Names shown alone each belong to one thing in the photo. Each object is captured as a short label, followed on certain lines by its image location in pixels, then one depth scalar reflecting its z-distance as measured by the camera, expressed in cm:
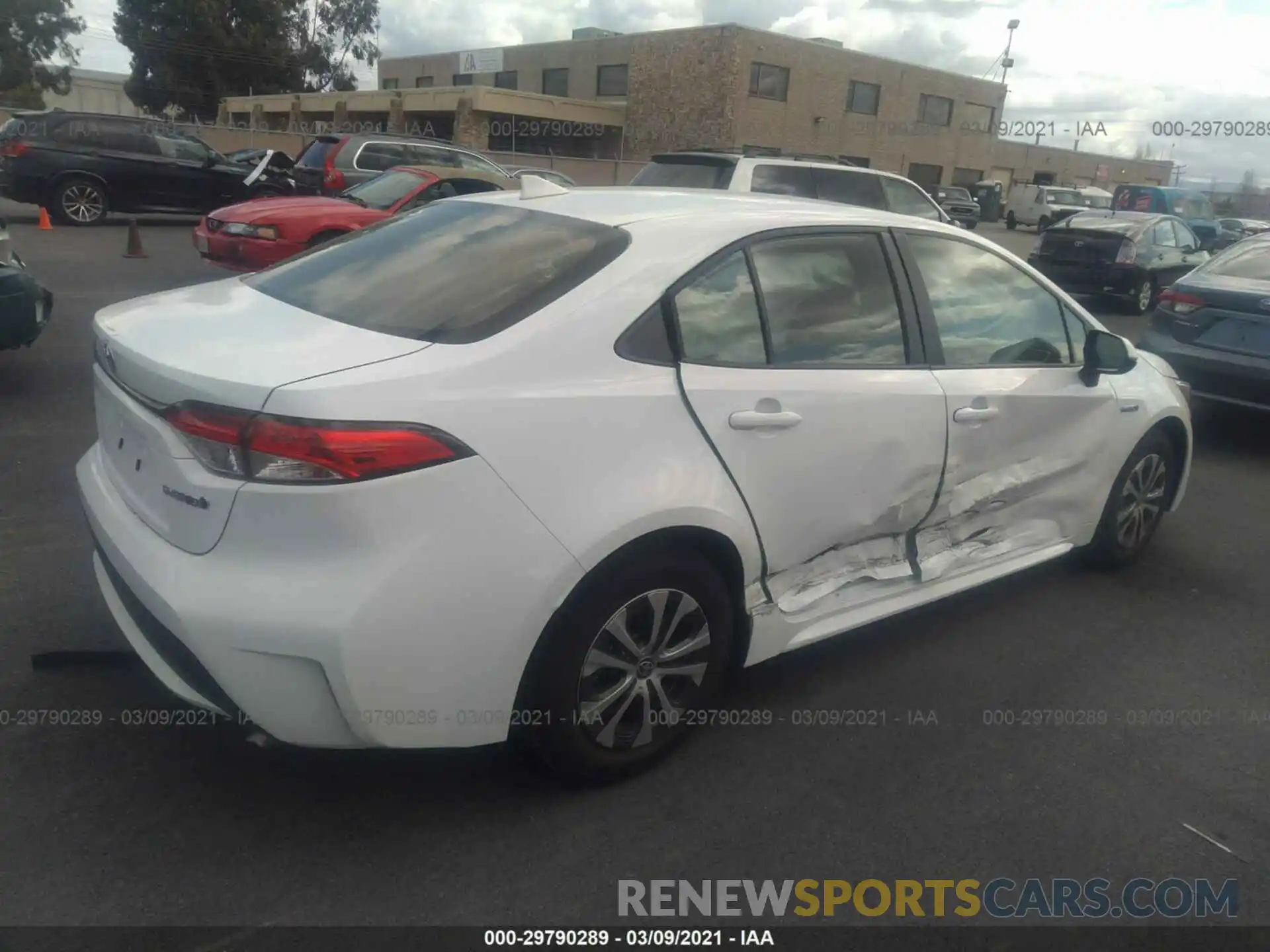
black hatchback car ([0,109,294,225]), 1552
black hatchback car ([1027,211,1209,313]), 1466
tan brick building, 3956
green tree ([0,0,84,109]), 4453
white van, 3797
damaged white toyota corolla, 239
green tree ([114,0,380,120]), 4453
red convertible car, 933
